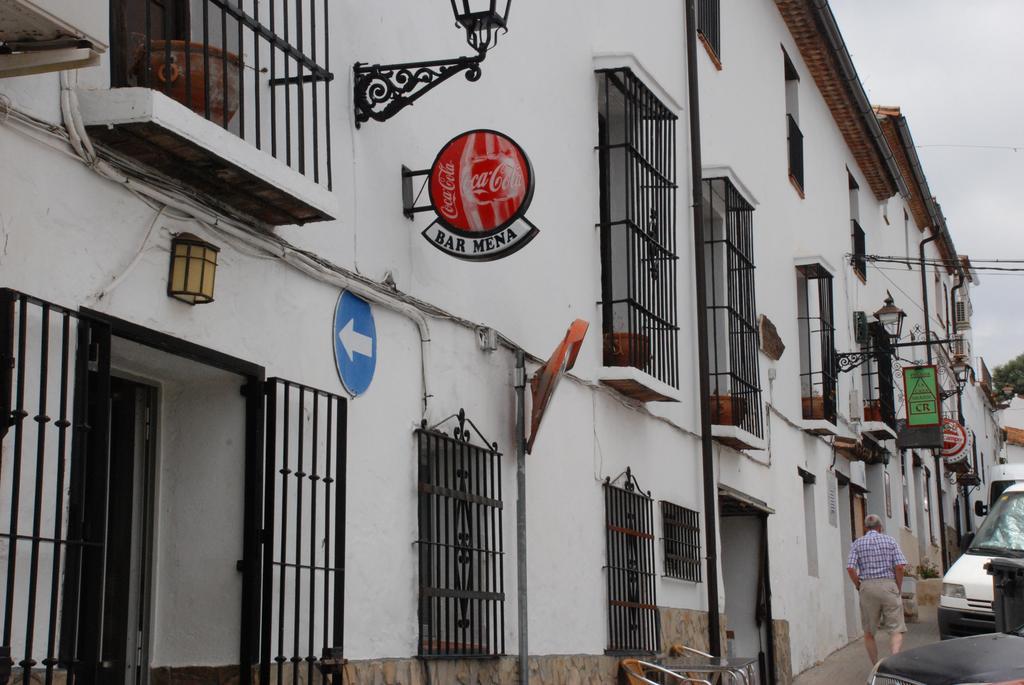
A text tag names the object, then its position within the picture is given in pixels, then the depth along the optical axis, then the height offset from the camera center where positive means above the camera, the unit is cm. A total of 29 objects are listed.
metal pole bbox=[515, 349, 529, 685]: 802 +58
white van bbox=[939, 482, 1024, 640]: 1220 +16
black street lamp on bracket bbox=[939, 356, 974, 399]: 3052 +506
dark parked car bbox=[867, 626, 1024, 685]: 628 -30
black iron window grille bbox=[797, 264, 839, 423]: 1664 +312
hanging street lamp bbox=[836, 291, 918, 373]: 1844 +401
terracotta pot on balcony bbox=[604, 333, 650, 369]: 1012 +182
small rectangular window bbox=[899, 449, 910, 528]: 2431 +193
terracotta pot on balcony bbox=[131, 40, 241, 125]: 545 +210
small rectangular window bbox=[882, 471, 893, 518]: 2205 +159
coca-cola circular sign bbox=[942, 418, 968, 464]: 2722 +308
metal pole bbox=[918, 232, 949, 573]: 2823 +256
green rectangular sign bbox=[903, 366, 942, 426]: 2205 +319
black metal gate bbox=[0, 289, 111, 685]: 454 +43
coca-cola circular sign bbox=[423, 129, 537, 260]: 713 +211
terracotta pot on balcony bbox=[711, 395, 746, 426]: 1255 +171
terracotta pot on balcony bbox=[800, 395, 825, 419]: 1658 +227
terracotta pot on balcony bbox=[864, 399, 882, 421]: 2084 +281
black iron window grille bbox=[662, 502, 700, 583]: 1119 +50
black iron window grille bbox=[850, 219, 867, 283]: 2138 +541
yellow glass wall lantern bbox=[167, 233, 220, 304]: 549 +133
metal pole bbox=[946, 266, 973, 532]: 3225 +444
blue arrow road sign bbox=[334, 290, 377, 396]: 675 +129
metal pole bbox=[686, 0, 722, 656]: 1177 +186
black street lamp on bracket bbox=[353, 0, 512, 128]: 682 +261
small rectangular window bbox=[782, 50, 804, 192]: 1731 +584
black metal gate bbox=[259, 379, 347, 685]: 597 +32
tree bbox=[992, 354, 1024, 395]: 6378 +1010
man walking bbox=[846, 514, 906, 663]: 1289 +16
